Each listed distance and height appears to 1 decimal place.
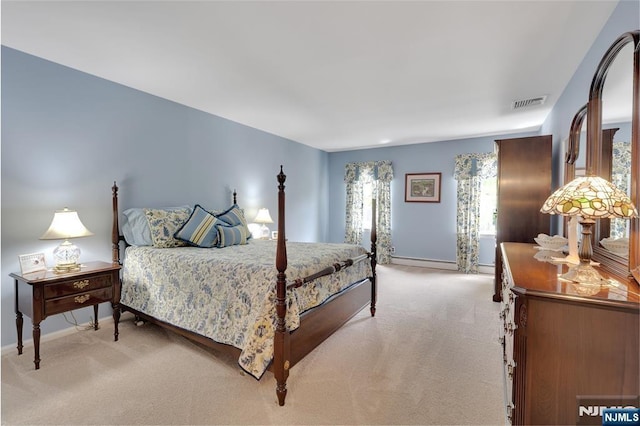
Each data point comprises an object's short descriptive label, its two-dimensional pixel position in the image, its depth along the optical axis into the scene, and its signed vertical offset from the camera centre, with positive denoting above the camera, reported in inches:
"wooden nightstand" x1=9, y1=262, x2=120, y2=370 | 87.7 -26.5
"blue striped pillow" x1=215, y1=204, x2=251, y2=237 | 144.3 -3.7
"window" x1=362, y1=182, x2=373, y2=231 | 261.4 +3.5
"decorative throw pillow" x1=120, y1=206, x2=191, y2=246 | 121.0 -7.4
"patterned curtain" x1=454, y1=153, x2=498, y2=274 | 213.6 +4.4
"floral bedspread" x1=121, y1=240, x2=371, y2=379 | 78.8 -25.6
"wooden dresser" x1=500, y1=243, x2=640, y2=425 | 42.4 -21.4
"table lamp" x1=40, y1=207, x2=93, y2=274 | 95.2 -8.2
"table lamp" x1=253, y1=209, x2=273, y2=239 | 184.5 -5.8
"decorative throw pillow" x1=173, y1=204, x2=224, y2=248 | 123.4 -9.0
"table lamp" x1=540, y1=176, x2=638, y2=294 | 47.9 +0.5
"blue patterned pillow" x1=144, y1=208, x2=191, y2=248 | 119.6 -6.8
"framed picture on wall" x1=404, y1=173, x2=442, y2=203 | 231.5 +18.1
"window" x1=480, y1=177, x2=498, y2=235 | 212.8 +3.0
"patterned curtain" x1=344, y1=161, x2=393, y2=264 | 247.9 +9.5
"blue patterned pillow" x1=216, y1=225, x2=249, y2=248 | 128.2 -11.5
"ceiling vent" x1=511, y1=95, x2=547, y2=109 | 137.5 +52.1
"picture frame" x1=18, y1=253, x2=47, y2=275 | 93.7 -17.4
